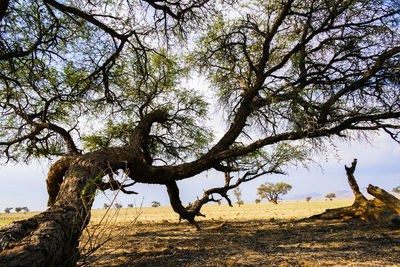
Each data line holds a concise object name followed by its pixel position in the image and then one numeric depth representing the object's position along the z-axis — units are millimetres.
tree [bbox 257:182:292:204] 55156
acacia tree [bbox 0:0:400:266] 4887
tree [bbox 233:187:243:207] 49825
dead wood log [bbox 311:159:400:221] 7102
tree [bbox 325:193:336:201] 71012
